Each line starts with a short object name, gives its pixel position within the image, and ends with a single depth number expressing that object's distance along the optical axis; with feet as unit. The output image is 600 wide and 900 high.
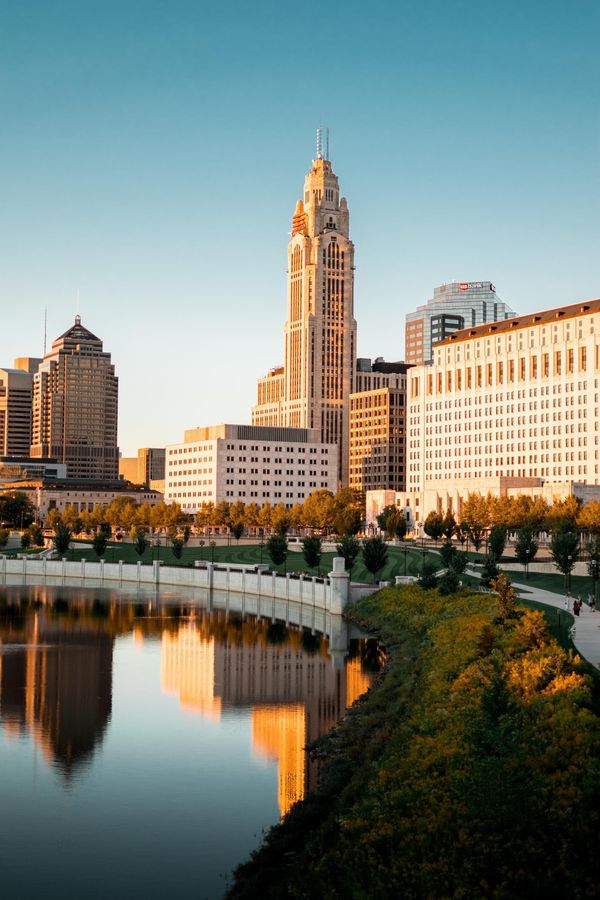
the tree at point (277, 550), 373.81
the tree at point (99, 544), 450.71
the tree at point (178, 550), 437.99
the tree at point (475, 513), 501.44
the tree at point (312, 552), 362.12
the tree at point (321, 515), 627.46
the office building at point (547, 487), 608.72
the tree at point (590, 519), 441.27
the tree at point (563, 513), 424.05
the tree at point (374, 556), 326.03
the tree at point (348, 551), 335.16
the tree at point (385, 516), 562.66
